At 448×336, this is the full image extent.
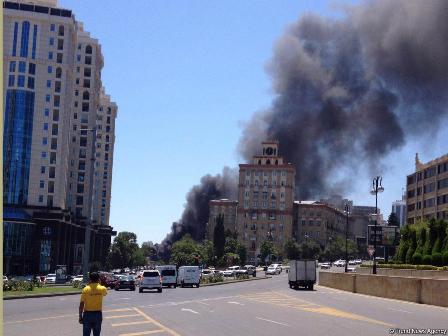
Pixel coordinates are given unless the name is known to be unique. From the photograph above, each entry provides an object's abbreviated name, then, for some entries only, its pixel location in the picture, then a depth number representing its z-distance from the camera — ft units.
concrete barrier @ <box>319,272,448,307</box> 106.80
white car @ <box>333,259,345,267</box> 397.54
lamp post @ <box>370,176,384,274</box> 184.35
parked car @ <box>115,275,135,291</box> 167.73
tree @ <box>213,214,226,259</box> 485.97
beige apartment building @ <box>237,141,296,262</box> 599.20
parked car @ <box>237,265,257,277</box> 300.24
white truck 185.06
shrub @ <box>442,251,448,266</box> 163.73
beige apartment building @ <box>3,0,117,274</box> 351.87
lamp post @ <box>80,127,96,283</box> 137.20
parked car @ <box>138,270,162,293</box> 159.12
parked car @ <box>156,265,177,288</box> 193.26
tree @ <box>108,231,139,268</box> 449.48
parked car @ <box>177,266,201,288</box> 194.49
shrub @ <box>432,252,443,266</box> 168.85
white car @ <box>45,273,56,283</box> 229.97
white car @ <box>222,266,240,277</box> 297.53
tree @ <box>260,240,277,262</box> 483.10
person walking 36.78
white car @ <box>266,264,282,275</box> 324.48
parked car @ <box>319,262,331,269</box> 362.35
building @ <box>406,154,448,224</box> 346.13
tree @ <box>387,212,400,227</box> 544.37
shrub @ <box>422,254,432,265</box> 174.11
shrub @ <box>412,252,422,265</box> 183.42
